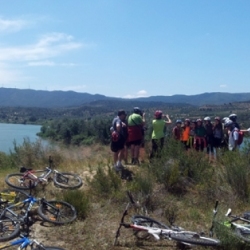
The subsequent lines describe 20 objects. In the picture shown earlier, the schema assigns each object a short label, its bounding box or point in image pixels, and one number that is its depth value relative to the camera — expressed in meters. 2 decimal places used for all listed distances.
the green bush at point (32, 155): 8.71
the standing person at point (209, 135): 8.40
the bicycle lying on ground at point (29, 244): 3.49
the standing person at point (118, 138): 7.04
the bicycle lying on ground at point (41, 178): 6.40
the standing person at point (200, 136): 8.33
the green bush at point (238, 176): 5.89
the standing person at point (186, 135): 8.39
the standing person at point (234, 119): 7.89
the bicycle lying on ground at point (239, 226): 4.09
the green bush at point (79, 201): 5.28
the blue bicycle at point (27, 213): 4.50
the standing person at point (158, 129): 7.81
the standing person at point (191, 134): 8.43
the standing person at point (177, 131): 8.48
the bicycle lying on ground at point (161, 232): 4.11
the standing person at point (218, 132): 8.30
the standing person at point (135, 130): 7.53
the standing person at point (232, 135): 7.55
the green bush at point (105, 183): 6.12
